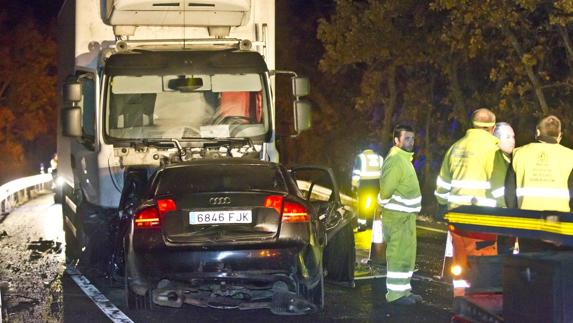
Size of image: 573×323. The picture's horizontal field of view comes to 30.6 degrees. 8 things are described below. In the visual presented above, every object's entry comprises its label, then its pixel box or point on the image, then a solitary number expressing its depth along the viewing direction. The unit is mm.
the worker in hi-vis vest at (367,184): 16469
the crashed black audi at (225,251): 9016
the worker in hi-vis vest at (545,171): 7777
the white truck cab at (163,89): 12383
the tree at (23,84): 67875
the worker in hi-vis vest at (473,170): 9641
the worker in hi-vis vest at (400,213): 9898
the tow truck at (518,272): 5449
